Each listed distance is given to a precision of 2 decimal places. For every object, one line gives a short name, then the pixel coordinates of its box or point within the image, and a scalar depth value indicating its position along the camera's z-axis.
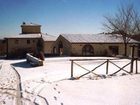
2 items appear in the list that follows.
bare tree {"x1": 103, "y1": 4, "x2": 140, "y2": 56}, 22.54
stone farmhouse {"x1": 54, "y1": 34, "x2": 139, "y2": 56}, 22.06
